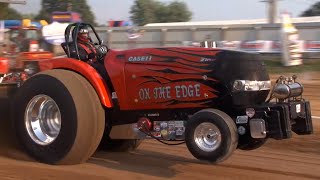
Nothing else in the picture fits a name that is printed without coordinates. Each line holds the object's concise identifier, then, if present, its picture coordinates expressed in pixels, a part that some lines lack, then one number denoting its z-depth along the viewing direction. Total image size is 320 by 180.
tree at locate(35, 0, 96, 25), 74.31
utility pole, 25.81
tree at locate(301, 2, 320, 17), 62.16
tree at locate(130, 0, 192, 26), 77.56
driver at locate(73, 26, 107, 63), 6.09
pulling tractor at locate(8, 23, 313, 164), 5.02
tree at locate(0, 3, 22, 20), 65.12
